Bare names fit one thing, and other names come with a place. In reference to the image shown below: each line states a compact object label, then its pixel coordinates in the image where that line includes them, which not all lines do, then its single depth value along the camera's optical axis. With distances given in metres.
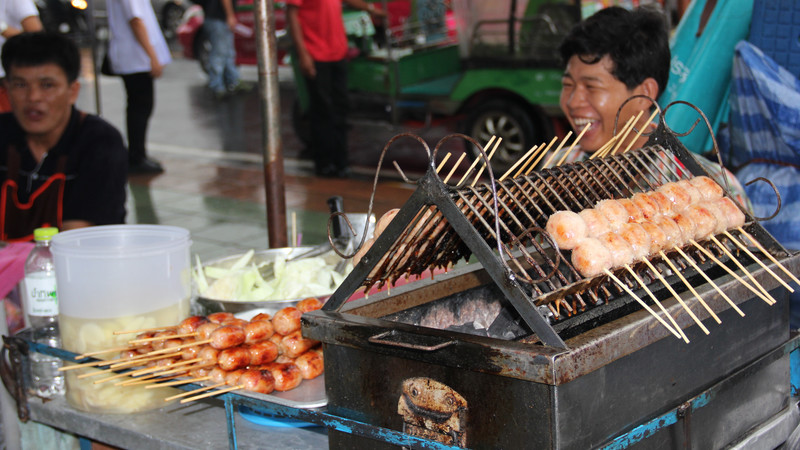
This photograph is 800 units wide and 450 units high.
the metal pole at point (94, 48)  9.04
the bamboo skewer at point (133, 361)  2.52
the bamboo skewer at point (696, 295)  2.08
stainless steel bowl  3.02
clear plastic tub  2.76
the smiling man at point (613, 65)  3.46
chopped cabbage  3.30
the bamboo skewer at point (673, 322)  1.99
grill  1.91
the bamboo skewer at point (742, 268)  2.23
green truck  8.28
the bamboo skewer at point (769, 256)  2.36
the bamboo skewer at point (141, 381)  2.55
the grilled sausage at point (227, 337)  2.68
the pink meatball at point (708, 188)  2.64
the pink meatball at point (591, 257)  2.10
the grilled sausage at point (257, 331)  2.80
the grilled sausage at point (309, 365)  2.75
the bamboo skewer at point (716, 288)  2.14
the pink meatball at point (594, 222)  2.25
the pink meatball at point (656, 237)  2.29
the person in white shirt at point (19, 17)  6.05
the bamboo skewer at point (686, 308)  2.01
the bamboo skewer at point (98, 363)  2.65
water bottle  3.10
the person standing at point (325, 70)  8.40
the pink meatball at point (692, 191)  2.62
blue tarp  3.61
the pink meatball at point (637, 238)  2.22
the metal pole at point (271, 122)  3.64
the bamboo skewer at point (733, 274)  2.21
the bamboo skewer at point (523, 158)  2.25
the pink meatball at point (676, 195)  2.56
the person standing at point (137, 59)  8.87
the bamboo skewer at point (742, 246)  2.52
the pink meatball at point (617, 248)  2.14
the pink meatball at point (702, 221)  2.44
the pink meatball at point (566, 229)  2.17
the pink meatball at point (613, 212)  2.33
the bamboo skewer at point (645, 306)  1.98
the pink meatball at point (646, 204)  2.45
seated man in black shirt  3.92
